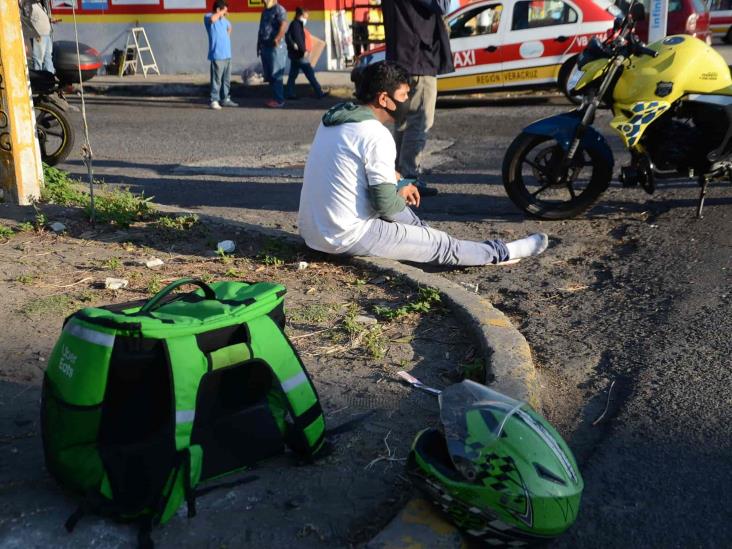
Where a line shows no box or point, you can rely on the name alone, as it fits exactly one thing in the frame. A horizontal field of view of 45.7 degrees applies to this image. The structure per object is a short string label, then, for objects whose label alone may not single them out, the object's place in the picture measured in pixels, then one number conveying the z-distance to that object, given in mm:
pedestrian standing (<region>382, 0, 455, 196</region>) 7242
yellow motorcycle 6078
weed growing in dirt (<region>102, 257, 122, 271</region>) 5324
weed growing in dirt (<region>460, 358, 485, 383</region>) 3912
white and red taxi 12680
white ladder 19750
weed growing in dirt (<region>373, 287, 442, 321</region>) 4605
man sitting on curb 5184
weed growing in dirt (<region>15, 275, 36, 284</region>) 5035
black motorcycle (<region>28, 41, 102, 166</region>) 8570
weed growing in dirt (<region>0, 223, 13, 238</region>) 5993
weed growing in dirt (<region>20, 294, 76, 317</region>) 4562
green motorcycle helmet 2668
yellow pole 6543
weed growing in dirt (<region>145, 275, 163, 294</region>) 4918
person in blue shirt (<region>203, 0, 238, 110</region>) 14289
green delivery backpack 2814
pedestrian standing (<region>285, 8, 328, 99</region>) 15211
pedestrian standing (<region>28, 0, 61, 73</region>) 10633
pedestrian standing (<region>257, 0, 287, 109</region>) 14641
